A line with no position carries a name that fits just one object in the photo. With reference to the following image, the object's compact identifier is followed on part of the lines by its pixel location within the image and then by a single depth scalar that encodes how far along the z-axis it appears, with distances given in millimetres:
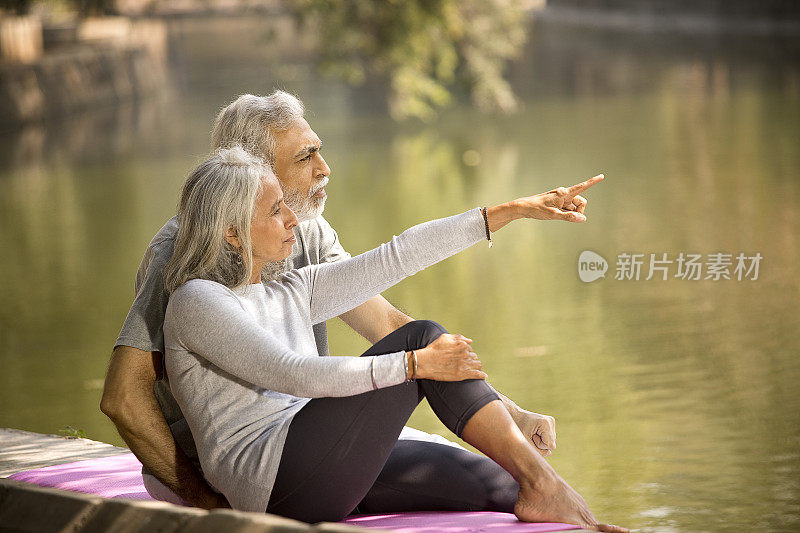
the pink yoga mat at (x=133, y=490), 6082
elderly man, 6406
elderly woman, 5785
